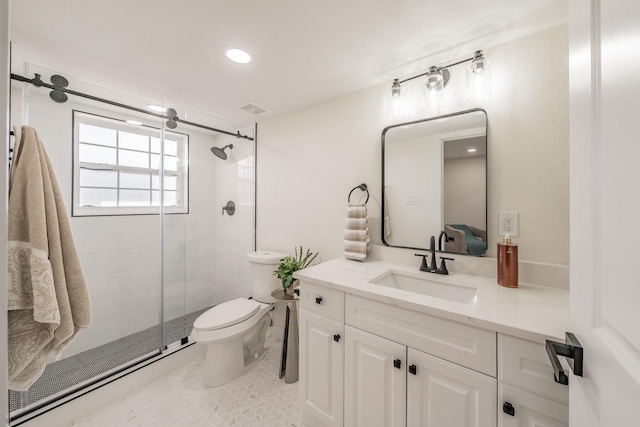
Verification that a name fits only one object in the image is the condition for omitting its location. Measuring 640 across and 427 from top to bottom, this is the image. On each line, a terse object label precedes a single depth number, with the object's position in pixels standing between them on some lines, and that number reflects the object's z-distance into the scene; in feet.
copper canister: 3.72
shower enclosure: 5.71
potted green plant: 5.95
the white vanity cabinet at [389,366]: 2.85
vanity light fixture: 4.22
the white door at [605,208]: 1.14
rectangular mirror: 4.40
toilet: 5.53
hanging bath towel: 2.71
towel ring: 5.67
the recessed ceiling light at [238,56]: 4.42
